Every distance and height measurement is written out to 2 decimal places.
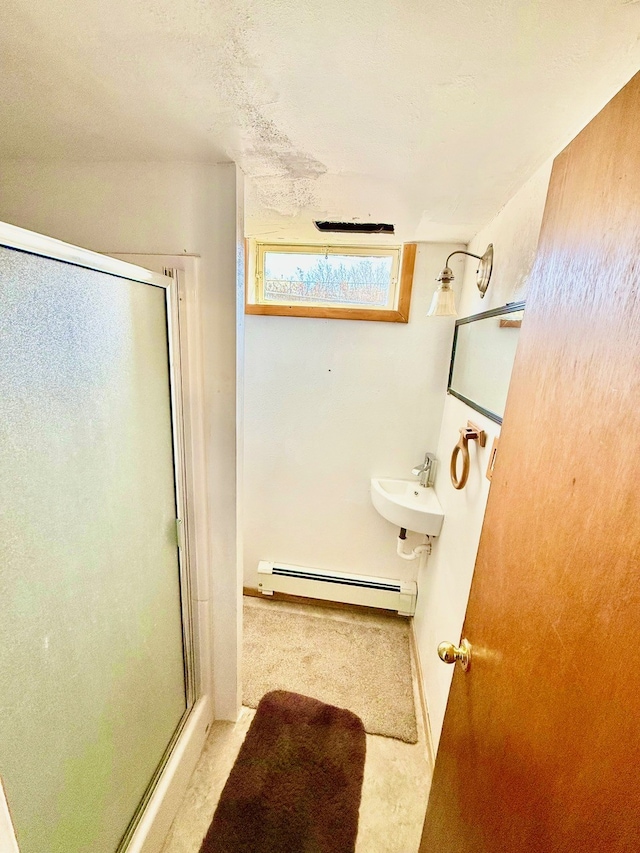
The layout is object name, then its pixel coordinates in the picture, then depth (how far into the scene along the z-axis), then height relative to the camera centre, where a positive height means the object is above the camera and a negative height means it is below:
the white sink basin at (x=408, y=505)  1.71 -0.78
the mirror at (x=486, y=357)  1.05 +0.01
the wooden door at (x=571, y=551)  0.39 -0.27
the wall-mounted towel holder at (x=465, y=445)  1.20 -0.33
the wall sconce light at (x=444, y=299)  1.41 +0.25
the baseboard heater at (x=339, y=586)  2.10 -1.47
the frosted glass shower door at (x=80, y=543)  0.62 -0.47
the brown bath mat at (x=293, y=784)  1.15 -1.66
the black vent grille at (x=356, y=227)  1.59 +0.60
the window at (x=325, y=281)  1.87 +0.40
